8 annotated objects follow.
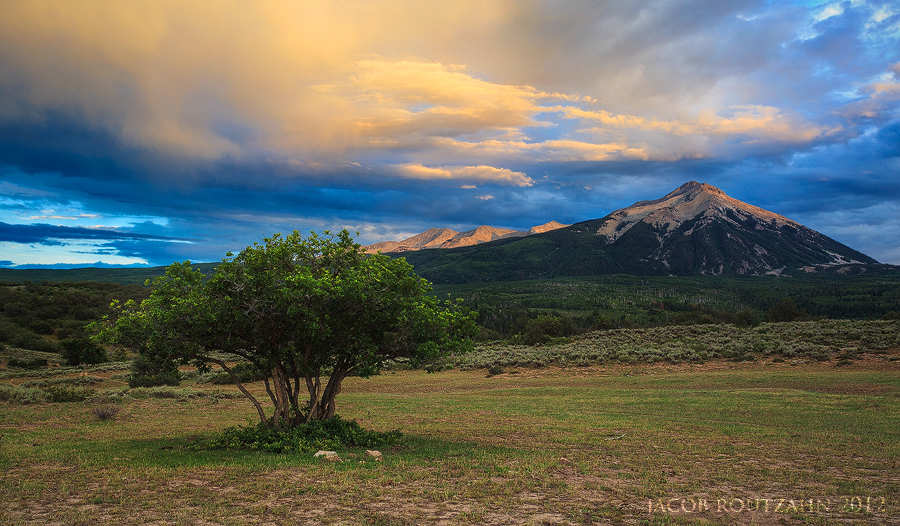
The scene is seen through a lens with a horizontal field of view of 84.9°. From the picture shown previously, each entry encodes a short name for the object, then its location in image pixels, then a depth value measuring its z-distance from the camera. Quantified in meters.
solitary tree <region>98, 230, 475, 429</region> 12.70
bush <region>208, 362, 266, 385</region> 39.16
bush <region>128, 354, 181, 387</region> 34.78
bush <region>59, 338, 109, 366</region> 51.06
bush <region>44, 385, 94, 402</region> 26.14
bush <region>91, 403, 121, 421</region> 20.83
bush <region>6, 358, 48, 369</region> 49.44
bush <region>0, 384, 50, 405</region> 25.17
